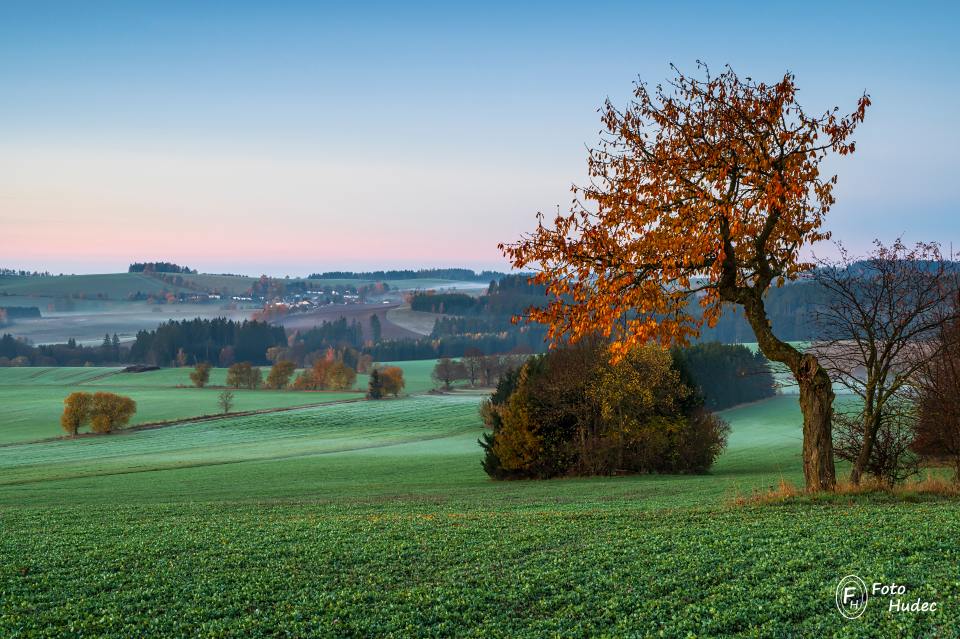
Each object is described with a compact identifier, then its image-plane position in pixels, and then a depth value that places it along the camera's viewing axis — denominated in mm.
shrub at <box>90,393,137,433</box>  81438
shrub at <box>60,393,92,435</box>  81000
